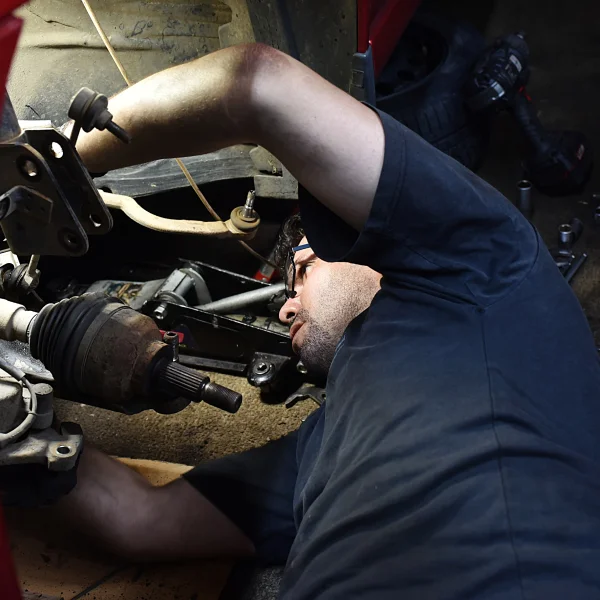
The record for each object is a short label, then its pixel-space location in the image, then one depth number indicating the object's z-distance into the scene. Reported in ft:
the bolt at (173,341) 3.14
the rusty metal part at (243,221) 4.53
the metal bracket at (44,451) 2.82
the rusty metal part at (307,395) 5.66
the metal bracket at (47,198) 2.34
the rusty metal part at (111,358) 2.94
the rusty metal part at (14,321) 3.11
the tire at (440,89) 7.32
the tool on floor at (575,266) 6.72
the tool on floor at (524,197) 7.47
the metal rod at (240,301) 5.95
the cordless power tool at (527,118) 7.29
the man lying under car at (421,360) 2.74
